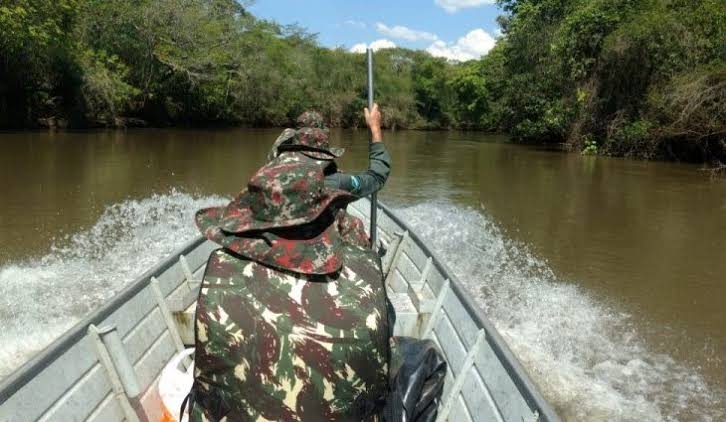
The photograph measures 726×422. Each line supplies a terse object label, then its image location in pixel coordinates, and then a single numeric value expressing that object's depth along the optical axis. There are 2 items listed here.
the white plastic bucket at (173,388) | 3.22
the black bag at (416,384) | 3.00
